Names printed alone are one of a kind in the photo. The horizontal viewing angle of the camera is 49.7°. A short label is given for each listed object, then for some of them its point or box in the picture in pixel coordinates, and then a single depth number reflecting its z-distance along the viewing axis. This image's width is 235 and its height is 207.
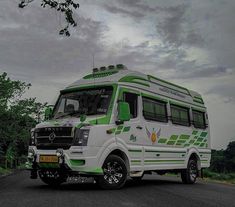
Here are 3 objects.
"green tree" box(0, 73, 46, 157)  20.54
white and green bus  6.23
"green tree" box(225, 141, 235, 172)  47.36
